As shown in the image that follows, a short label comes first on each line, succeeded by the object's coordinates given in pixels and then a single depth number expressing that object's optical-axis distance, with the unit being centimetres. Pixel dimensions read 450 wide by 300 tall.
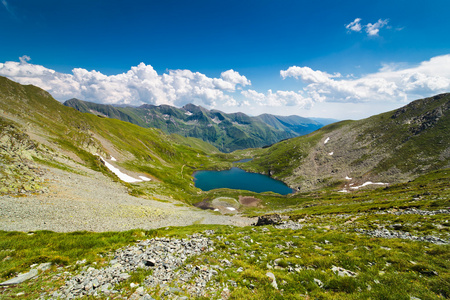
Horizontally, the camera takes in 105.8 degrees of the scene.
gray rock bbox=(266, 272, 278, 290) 927
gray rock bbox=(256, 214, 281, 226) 3518
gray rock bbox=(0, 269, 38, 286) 848
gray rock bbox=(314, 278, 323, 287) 948
